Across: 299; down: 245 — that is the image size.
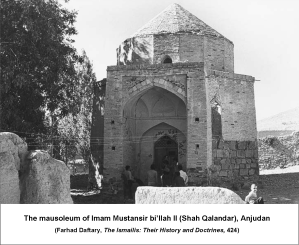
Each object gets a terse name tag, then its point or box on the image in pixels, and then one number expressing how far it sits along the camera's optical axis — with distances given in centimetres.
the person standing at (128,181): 1239
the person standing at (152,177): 1190
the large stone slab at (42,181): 593
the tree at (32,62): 1130
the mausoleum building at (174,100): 1388
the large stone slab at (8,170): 558
